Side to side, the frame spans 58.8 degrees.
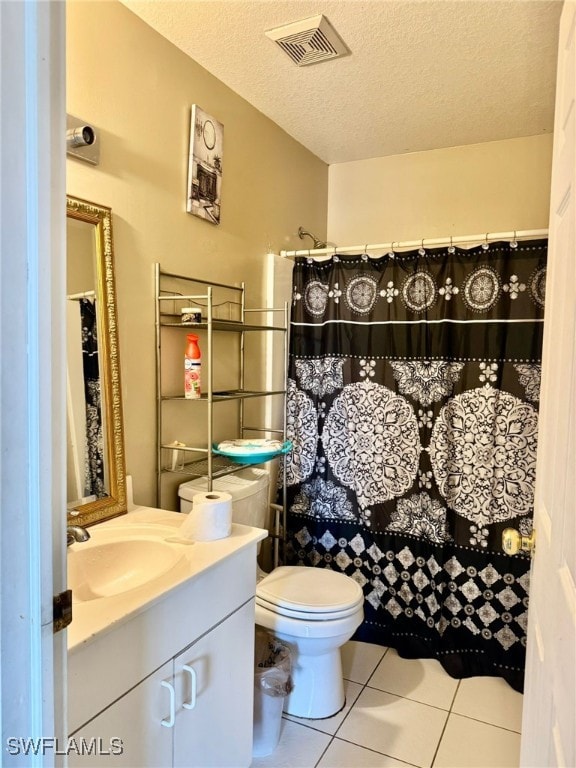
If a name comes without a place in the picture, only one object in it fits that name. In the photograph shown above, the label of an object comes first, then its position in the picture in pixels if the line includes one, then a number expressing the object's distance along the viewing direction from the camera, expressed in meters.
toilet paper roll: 1.42
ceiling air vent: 1.67
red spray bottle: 1.86
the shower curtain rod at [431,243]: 2.02
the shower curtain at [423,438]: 2.09
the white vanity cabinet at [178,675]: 0.99
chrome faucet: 0.81
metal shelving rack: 1.82
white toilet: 1.80
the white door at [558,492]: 0.76
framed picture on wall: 1.91
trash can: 1.70
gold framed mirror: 1.52
